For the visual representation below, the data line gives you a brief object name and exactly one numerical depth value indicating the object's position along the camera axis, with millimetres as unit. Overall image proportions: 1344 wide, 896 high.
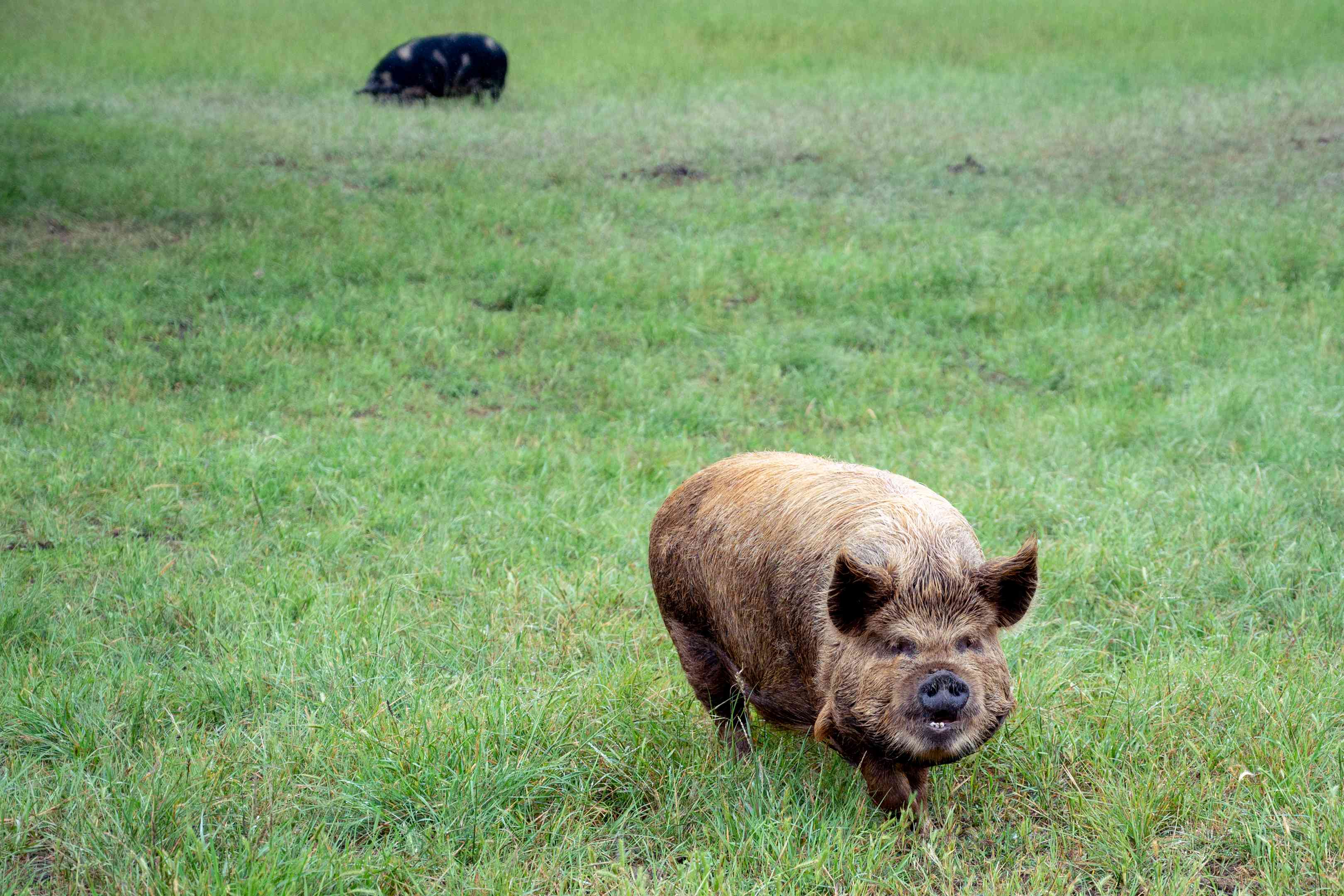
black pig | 17688
